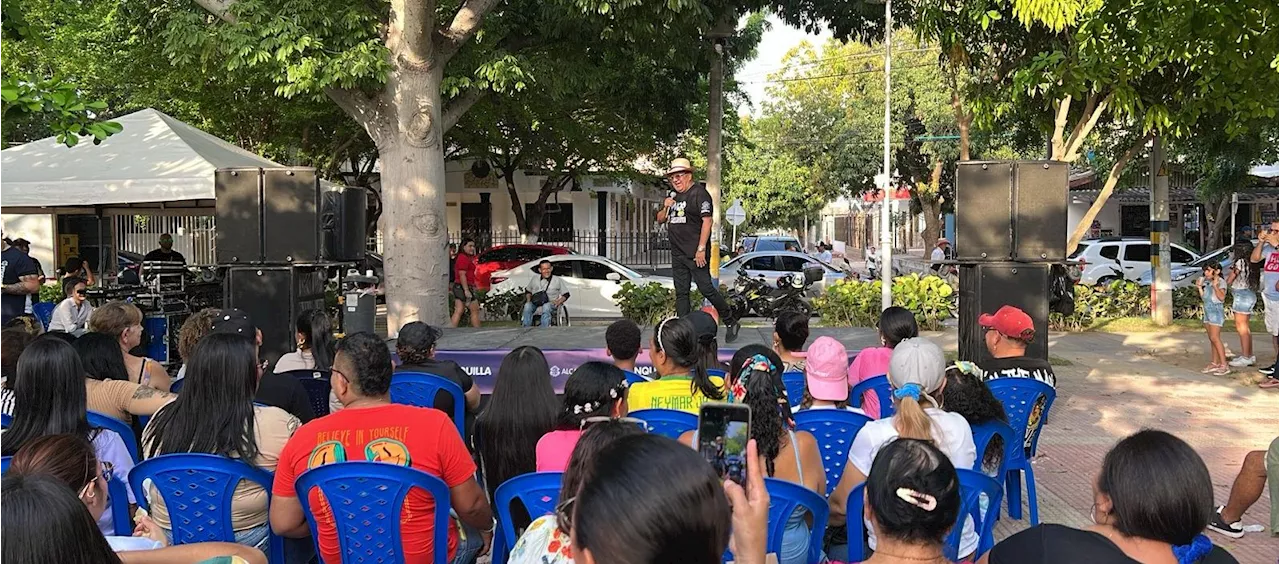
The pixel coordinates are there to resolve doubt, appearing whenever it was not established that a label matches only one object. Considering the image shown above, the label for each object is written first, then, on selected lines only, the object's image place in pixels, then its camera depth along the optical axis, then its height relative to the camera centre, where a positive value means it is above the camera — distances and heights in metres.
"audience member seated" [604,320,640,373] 5.41 -0.42
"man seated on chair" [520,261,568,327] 14.20 -0.49
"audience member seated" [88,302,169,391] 5.48 -0.37
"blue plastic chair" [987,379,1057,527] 5.41 -0.78
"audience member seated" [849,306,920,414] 5.84 -0.49
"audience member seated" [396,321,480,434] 5.66 -0.53
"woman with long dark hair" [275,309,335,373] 6.01 -0.49
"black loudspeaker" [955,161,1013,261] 8.87 +0.38
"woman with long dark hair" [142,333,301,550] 3.73 -0.58
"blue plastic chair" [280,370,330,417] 5.70 -0.67
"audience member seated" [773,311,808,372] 5.82 -0.43
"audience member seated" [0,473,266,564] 1.88 -0.47
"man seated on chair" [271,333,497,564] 3.48 -0.65
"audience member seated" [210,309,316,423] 4.59 -0.58
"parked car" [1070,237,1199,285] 23.08 -0.08
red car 21.70 +0.13
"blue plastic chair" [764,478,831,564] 3.20 -0.76
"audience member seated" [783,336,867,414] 4.73 -0.54
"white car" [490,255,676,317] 16.91 -0.33
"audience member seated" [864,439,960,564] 2.33 -0.56
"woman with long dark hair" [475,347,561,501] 4.12 -0.62
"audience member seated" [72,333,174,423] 4.59 -0.57
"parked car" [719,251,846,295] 22.02 -0.13
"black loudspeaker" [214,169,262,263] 9.71 +0.41
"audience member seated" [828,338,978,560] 3.68 -0.61
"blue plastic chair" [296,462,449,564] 3.33 -0.78
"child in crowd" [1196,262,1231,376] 10.59 -0.61
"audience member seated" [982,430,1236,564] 2.56 -0.65
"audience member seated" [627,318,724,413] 4.62 -0.54
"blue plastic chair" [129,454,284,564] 3.54 -0.77
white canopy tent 11.41 +1.10
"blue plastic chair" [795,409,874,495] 4.49 -0.76
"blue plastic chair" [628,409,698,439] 4.31 -0.67
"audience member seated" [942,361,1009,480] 4.54 -0.62
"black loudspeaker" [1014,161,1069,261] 8.84 +0.37
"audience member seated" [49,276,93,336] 10.00 -0.46
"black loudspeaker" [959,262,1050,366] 8.78 -0.32
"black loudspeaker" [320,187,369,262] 11.19 +0.43
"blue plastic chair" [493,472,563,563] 3.32 -0.75
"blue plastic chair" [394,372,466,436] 5.51 -0.68
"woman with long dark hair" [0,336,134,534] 3.83 -0.48
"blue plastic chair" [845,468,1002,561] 3.46 -0.86
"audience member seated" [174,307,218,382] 5.73 -0.37
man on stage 8.72 +0.29
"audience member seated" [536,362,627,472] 3.85 -0.51
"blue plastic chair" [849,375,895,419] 5.57 -0.71
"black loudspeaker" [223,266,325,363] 9.69 -0.30
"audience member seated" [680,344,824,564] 3.43 -0.63
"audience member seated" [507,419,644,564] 2.26 -0.61
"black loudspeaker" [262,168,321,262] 9.66 +0.45
